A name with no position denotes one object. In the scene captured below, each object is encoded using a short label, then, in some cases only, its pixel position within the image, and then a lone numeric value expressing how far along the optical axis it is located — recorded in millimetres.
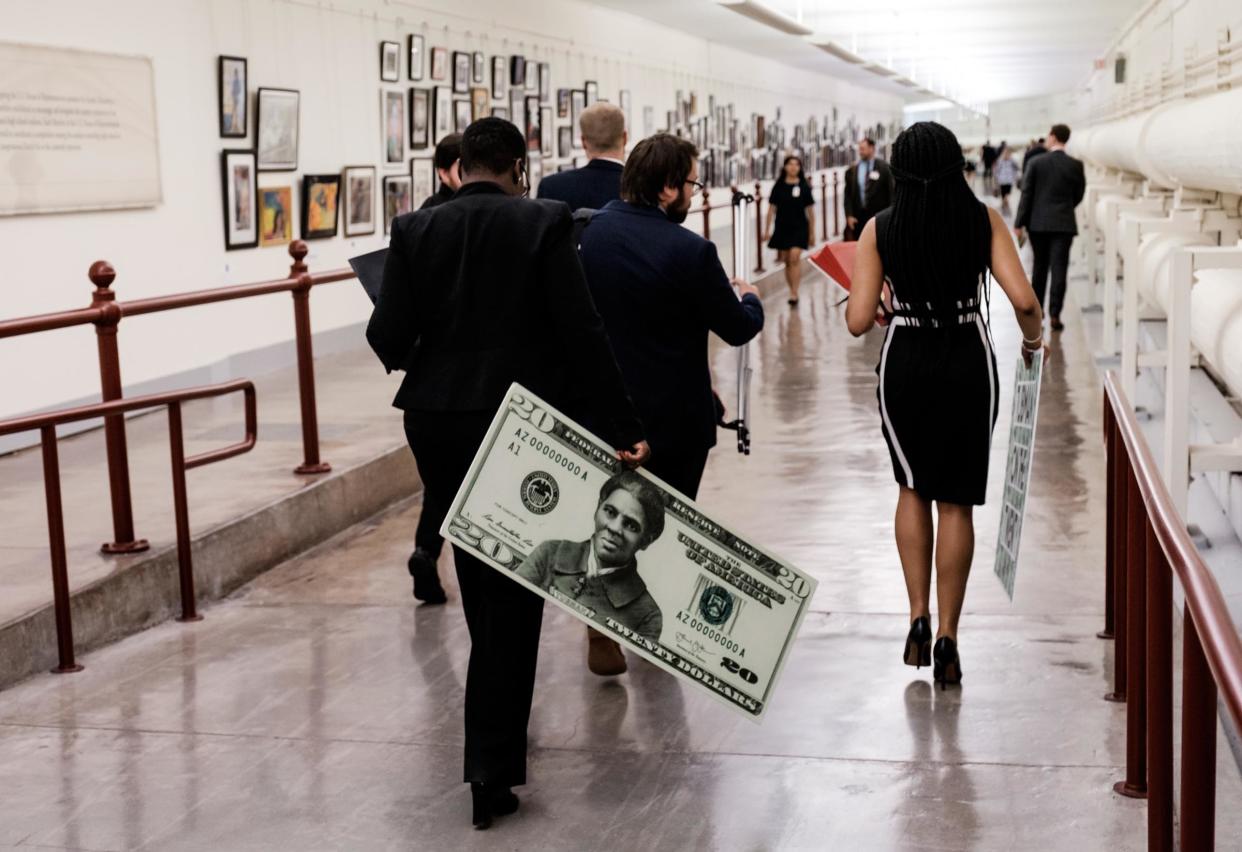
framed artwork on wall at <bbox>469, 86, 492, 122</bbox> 15328
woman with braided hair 4527
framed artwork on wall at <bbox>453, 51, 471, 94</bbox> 14930
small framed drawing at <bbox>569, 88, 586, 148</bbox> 18562
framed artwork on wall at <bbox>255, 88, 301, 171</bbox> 11289
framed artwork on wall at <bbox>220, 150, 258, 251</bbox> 10797
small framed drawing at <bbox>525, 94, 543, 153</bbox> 16938
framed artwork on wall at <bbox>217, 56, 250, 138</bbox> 10680
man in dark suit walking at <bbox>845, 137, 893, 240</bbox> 16047
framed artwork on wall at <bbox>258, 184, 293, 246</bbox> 11406
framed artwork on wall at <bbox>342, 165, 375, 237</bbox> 12930
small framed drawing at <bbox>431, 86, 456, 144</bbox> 14555
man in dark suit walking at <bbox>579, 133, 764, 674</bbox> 4527
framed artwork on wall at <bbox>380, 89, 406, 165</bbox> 13570
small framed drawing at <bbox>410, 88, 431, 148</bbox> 14133
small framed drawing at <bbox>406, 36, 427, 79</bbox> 13945
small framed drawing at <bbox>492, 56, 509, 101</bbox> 16016
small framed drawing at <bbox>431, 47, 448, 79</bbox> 14422
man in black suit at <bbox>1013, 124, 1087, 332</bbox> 13367
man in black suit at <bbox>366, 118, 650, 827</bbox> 3689
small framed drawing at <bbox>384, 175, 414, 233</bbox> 13703
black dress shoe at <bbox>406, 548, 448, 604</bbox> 5766
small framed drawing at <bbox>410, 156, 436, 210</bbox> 14234
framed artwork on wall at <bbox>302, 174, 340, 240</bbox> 12133
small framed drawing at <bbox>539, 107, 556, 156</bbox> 17516
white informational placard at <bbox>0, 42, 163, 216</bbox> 8430
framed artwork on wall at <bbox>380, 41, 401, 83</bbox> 13398
